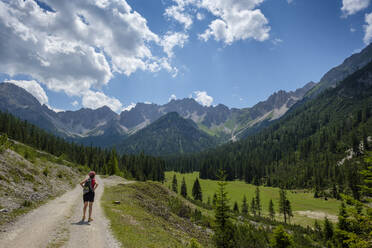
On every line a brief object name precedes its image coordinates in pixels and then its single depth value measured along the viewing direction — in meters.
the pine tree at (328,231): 55.53
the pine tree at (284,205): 77.06
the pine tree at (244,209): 88.94
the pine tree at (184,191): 101.12
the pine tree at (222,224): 24.89
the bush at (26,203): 18.22
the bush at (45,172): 32.43
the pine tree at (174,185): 114.65
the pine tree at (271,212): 83.56
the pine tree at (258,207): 89.56
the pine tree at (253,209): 88.76
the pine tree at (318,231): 63.25
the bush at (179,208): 46.88
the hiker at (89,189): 15.56
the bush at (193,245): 14.70
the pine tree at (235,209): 87.44
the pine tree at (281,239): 34.75
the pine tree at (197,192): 102.19
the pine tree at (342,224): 43.10
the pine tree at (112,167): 84.31
